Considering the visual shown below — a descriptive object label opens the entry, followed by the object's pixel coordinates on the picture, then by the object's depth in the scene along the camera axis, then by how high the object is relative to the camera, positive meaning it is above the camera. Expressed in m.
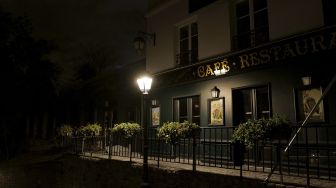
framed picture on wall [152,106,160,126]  13.36 +0.72
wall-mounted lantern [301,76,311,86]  8.25 +1.36
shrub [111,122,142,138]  11.00 +0.14
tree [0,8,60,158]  22.44 +4.14
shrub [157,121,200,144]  8.59 +0.06
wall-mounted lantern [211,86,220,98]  10.68 +1.37
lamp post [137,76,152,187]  8.20 +0.16
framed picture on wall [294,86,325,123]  8.12 +0.80
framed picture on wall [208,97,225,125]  10.56 +0.74
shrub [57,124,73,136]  16.02 +0.13
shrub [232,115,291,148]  6.34 +0.06
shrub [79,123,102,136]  13.81 +0.14
